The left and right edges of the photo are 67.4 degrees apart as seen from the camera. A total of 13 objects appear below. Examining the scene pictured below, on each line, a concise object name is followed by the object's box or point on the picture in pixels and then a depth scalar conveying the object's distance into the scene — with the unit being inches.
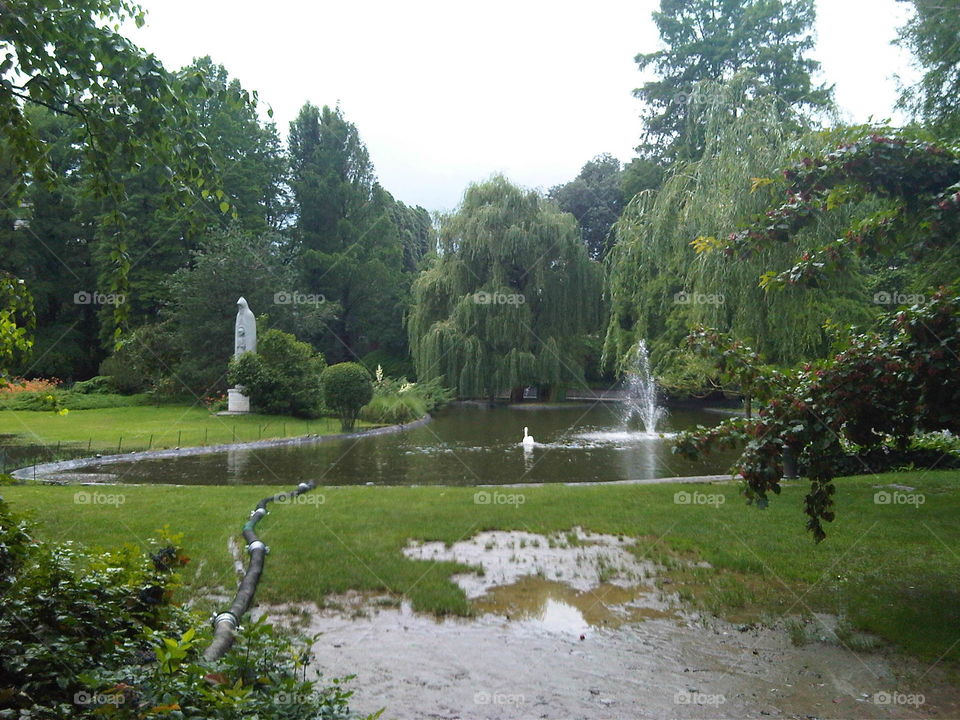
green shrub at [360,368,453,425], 820.0
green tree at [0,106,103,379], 1181.7
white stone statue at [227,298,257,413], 838.5
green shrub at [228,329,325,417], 814.5
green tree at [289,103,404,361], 1424.7
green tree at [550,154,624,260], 1569.9
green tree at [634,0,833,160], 1107.9
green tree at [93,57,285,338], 1156.5
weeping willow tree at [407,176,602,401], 973.2
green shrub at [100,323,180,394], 1003.3
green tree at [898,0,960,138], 380.2
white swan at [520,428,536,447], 586.2
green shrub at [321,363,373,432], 697.0
